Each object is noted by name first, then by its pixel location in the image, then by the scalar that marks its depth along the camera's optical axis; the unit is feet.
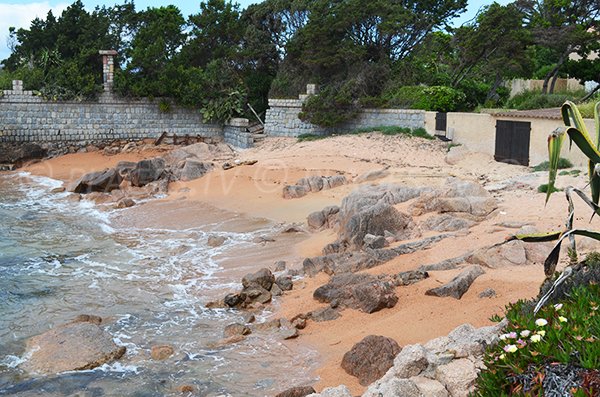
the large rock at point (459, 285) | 32.99
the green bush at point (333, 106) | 97.30
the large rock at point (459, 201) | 48.67
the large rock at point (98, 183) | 83.10
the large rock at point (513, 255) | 35.45
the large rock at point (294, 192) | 71.31
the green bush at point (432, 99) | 89.86
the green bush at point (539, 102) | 81.92
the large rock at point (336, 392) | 21.49
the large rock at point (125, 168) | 85.35
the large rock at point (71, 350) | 31.55
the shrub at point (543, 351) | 15.44
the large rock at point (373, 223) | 47.93
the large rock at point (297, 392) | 26.25
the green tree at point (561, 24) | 91.35
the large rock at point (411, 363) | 21.57
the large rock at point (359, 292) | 34.81
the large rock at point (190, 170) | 85.71
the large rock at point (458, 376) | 19.47
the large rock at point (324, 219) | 57.11
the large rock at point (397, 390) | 19.63
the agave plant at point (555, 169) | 17.78
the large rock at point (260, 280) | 42.01
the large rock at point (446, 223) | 45.78
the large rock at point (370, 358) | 27.50
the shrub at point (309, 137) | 97.71
